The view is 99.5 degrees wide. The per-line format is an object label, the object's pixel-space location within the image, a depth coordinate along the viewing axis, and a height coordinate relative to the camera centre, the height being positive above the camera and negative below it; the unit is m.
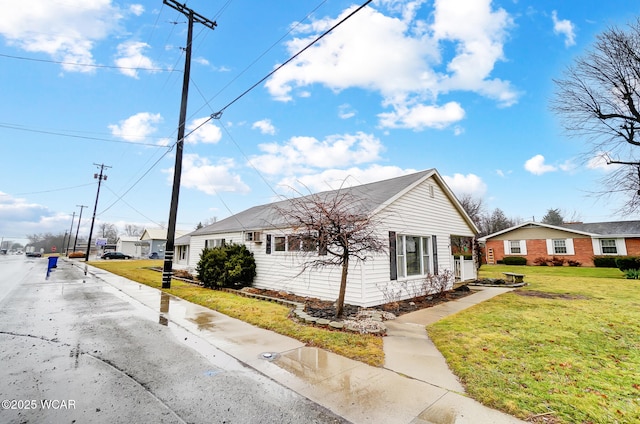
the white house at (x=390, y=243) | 8.67 +0.30
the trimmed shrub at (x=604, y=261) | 22.52 -0.60
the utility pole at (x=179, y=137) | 11.96 +5.15
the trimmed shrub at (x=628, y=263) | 18.02 -0.57
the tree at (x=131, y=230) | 88.61 +5.83
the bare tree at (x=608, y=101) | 11.97 +7.22
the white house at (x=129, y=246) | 55.00 +0.30
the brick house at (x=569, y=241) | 22.89 +1.19
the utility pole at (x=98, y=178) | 34.72 +8.94
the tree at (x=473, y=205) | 39.69 +6.92
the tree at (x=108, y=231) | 86.19 +5.38
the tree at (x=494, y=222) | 44.53 +5.19
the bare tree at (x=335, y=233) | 6.40 +0.42
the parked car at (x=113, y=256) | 42.78 -1.37
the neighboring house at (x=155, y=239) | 46.69 +1.59
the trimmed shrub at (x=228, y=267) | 12.16 -0.83
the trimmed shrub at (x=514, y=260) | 26.09 -0.70
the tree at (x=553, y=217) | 48.38 +6.53
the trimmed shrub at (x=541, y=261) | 25.36 -0.72
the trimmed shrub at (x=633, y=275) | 16.05 -1.20
